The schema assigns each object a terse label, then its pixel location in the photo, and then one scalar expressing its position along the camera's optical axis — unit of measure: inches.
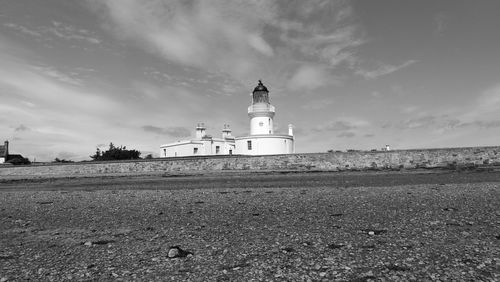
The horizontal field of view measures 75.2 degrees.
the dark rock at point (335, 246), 200.7
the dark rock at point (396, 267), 161.0
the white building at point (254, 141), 1541.6
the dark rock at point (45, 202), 459.9
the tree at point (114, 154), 1676.9
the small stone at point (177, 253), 191.7
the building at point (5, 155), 2320.4
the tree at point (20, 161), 2068.2
